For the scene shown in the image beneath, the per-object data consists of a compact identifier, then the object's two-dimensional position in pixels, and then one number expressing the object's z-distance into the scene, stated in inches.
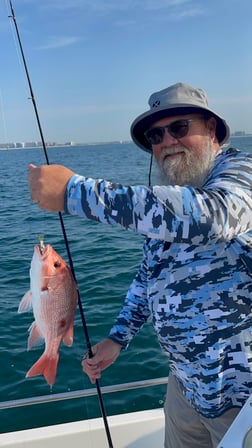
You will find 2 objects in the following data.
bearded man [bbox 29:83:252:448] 59.4
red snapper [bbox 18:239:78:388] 86.0
